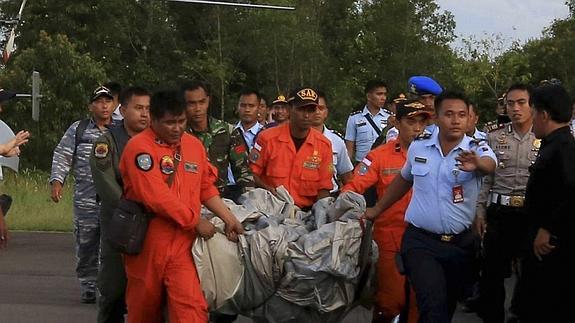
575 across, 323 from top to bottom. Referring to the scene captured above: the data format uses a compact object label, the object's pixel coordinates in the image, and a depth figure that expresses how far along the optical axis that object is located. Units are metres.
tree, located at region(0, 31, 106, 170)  36.38
